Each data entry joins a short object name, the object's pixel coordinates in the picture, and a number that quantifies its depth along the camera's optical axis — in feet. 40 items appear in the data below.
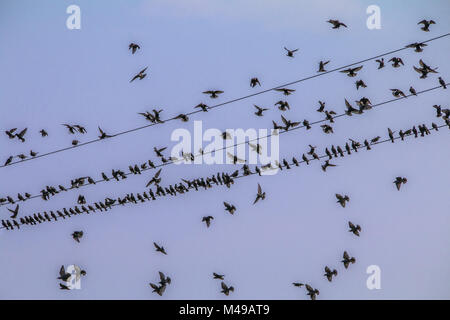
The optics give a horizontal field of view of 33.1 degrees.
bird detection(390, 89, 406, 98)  53.31
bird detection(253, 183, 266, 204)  54.75
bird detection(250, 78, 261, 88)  54.41
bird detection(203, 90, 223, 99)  54.24
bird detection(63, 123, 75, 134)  54.95
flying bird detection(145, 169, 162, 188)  54.44
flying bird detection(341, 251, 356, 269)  53.78
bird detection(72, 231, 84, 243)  54.39
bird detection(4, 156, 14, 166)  54.90
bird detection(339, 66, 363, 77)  53.33
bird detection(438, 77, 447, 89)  53.07
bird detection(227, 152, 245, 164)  54.29
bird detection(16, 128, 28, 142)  54.97
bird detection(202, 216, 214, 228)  54.39
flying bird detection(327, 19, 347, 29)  53.65
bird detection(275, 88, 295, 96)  54.14
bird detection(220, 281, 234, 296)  54.29
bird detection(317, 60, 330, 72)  53.57
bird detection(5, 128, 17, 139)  54.95
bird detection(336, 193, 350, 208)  54.34
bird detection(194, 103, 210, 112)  53.78
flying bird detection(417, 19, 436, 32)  53.52
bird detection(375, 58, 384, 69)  53.32
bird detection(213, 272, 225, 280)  54.34
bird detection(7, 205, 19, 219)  54.54
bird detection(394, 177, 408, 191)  54.24
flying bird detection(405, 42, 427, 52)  50.11
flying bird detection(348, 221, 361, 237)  53.98
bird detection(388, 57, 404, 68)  53.26
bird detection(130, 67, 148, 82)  55.39
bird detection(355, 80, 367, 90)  53.83
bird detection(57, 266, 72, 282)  53.98
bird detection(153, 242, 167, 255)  54.54
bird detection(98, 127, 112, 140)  54.34
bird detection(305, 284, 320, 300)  53.78
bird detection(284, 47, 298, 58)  54.13
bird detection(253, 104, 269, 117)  54.70
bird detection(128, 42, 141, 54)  55.36
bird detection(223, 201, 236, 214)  54.24
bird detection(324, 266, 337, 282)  53.72
